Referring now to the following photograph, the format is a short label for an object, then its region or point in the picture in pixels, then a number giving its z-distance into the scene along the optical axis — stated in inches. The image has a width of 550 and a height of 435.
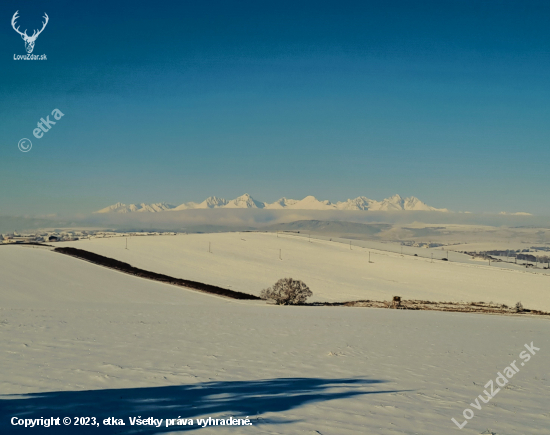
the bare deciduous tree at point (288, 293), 1630.2
